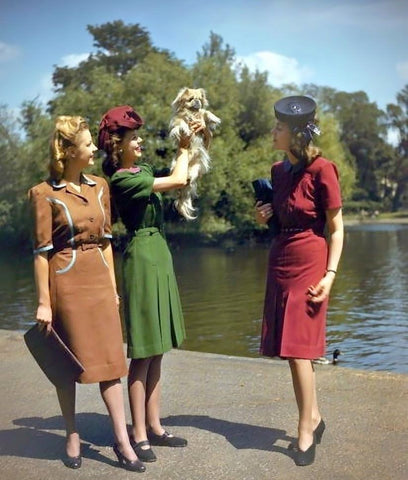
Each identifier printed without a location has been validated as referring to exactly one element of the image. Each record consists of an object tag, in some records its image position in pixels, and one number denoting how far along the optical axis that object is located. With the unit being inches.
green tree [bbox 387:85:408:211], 3417.8
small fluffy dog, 177.8
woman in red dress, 170.1
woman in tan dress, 165.9
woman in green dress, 174.7
